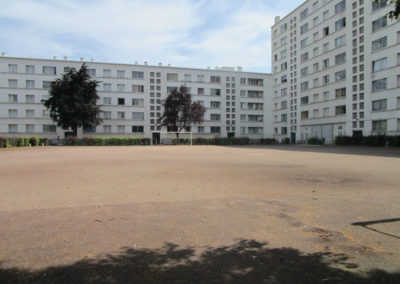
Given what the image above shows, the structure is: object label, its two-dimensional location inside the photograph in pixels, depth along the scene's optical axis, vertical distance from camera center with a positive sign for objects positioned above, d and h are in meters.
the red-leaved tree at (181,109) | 53.19 +5.40
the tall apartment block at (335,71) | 38.84 +11.39
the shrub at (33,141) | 40.62 -0.55
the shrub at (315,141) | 48.24 -0.91
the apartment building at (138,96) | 55.25 +9.07
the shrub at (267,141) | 60.48 -1.09
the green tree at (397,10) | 3.68 +1.72
